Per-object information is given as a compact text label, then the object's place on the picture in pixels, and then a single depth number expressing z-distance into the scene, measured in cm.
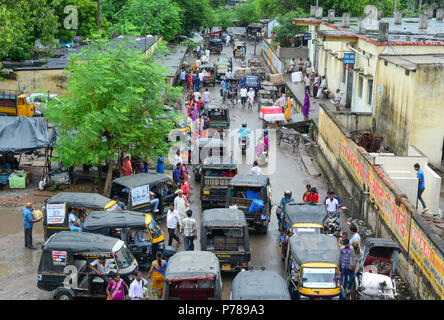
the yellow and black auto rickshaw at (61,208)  1744
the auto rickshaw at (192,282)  1274
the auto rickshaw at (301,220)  1645
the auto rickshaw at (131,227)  1588
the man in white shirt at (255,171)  2209
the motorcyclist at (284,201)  1897
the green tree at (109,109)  2084
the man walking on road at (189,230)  1645
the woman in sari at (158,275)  1401
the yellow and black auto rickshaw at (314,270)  1342
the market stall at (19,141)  2242
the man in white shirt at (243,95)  4131
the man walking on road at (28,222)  1723
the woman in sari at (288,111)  3397
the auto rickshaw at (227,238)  1563
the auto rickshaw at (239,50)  6944
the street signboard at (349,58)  3297
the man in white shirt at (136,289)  1281
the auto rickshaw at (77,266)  1387
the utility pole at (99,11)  2875
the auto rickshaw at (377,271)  1323
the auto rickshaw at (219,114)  3231
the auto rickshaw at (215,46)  7350
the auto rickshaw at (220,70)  5240
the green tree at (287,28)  6181
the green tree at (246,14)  10025
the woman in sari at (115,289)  1302
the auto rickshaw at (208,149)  2519
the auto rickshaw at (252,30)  9206
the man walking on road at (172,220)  1727
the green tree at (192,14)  6669
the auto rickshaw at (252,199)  1875
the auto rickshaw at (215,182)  2098
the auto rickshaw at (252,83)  4359
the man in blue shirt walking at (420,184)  1912
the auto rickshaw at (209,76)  4988
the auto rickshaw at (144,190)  1947
